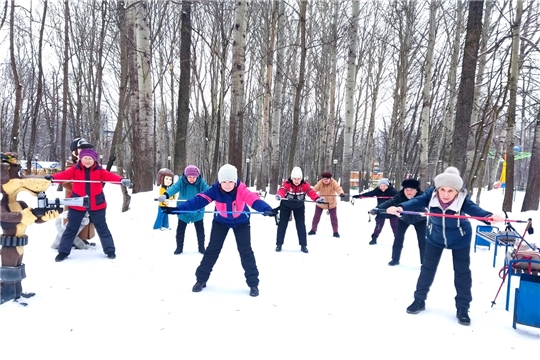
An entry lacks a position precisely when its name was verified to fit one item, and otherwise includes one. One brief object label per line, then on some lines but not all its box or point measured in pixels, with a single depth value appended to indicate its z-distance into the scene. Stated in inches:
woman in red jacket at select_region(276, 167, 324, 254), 263.6
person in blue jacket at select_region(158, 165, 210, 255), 238.4
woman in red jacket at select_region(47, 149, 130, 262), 205.6
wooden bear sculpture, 138.3
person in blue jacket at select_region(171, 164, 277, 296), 171.0
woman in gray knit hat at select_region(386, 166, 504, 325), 152.2
